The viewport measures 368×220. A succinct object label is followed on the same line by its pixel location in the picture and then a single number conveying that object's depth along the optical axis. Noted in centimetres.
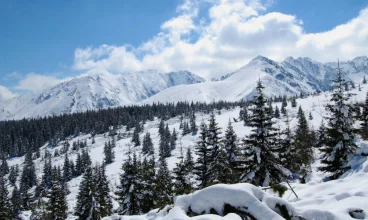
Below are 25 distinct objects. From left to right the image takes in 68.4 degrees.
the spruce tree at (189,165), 2927
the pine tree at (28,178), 8452
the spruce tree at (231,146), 2938
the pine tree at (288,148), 3716
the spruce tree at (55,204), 3303
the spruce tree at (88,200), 3048
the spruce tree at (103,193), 3262
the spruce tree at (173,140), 12169
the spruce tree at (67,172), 9866
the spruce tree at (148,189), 2898
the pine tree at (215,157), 2698
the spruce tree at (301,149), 3836
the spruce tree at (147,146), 11785
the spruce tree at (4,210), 3794
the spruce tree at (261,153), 1924
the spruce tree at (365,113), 4047
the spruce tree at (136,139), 13638
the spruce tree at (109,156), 11481
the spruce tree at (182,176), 2753
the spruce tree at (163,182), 2986
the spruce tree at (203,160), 2786
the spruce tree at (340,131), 2062
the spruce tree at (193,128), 14199
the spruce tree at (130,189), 2802
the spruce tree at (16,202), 5468
